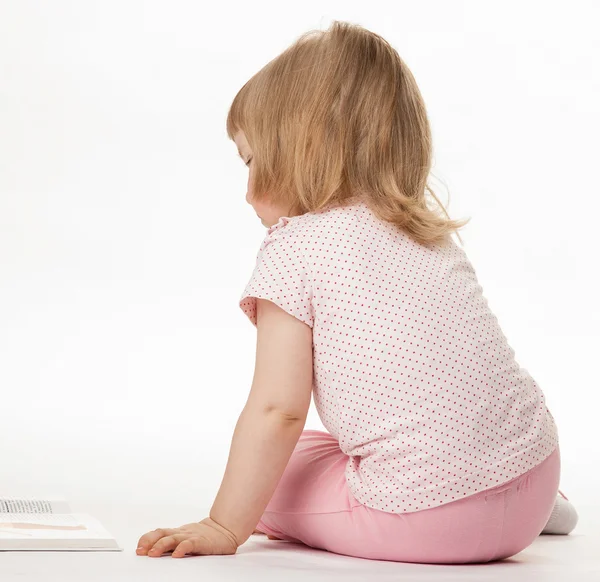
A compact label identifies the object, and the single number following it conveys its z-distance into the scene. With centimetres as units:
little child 161
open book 160
